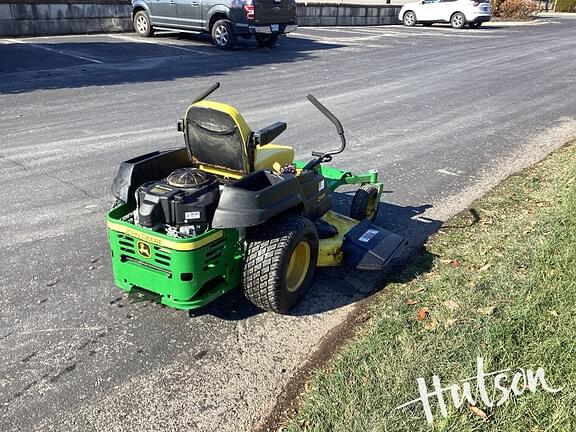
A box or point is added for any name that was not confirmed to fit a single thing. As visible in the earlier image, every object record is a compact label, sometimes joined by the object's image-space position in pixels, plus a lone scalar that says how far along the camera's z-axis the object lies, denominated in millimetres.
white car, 26839
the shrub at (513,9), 34969
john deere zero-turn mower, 3621
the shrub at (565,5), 45500
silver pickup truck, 16031
